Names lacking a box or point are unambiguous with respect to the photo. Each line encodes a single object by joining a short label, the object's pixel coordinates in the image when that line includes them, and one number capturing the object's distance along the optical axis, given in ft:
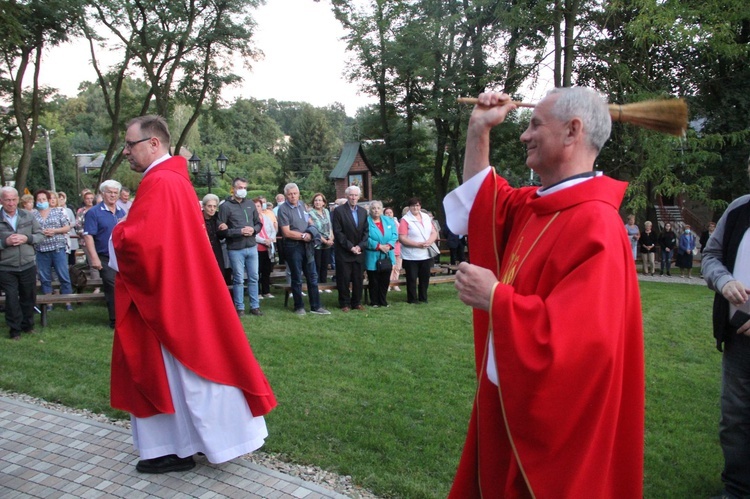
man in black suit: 33.01
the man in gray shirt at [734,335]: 11.65
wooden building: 105.19
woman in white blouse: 35.32
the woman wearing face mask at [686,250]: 56.90
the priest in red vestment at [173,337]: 12.59
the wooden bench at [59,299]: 27.99
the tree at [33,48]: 62.95
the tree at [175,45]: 73.72
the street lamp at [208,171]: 75.81
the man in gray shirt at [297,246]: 31.35
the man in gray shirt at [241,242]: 30.12
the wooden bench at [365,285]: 34.37
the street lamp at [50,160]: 118.40
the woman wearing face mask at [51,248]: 32.30
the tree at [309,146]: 203.41
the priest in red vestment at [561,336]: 6.33
